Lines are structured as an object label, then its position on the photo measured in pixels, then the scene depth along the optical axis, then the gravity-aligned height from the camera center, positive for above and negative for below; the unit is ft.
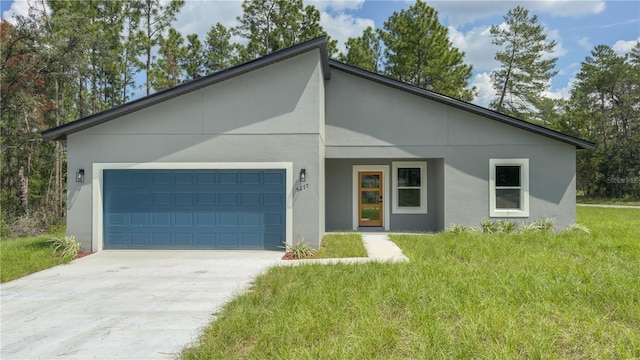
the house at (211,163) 29.78 +1.53
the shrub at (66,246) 28.22 -5.50
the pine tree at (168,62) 73.77 +26.76
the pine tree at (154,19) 75.82 +35.70
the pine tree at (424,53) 77.87 +29.40
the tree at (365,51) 82.58 +31.75
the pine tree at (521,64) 104.30 +35.95
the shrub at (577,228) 34.60 -4.86
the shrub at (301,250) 27.55 -5.67
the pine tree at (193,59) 82.28 +29.07
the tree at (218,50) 84.28 +31.74
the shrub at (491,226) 35.09 -4.63
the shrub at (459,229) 34.86 -4.93
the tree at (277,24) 79.10 +36.00
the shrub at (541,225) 34.97 -4.54
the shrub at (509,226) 34.99 -4.63
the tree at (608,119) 100.94 +19.50
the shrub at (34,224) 49.90 -6.64
